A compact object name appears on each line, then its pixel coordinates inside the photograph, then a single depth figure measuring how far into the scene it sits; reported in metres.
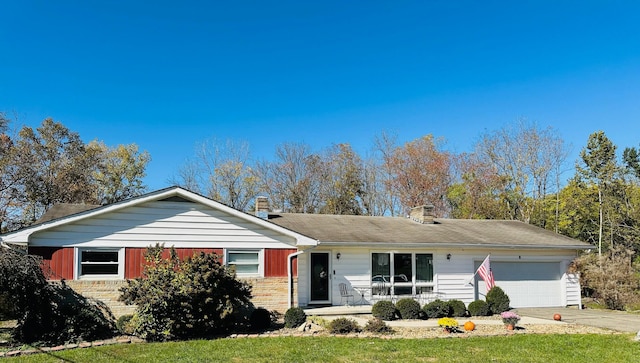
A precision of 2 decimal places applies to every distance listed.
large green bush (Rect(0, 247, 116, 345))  11.24
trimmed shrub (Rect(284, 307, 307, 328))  13.58
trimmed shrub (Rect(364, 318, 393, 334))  12.75
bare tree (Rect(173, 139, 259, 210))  37.06
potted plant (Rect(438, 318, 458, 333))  12.87
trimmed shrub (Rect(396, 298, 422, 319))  15.42
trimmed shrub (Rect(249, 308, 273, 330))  13.59
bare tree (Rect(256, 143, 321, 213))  37.72
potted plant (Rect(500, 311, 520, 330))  13.53
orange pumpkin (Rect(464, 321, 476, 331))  13.17
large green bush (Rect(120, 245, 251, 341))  11.80
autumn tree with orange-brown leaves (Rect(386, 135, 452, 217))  36.66
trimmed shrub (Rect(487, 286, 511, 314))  16.92
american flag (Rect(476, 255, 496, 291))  17.81
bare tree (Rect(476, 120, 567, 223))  33.28
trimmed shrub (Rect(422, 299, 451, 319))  15.87
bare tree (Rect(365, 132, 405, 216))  37.88
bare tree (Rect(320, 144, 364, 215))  38.03
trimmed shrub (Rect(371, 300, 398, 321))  15.00
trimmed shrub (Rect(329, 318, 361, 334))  12.59
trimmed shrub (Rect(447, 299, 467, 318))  16.31
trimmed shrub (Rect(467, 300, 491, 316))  16.53
